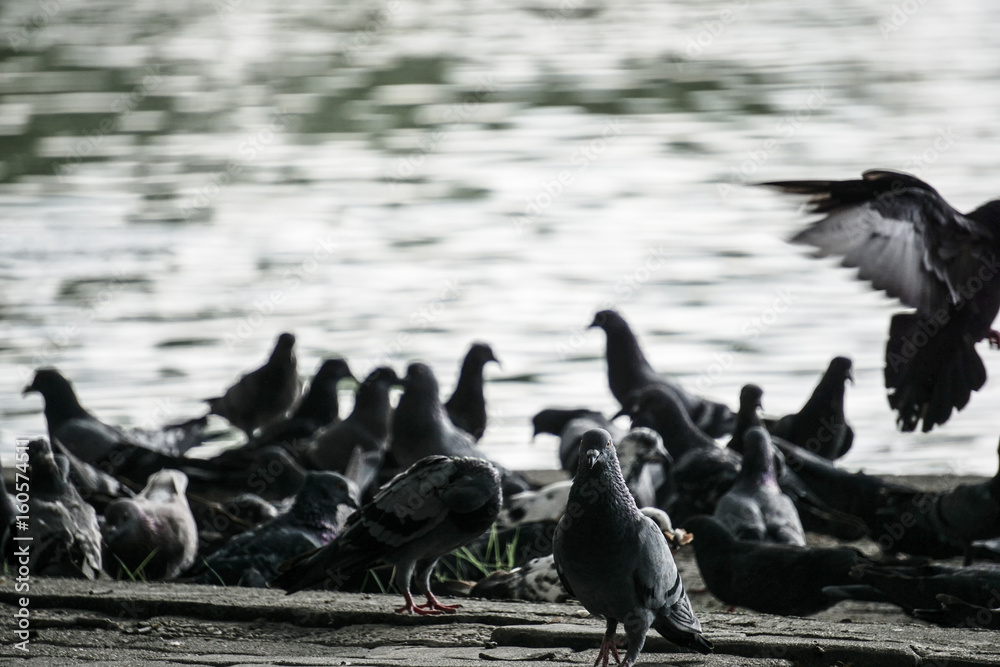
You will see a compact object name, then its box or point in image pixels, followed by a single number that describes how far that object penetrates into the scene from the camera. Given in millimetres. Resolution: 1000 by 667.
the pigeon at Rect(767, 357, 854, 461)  15555
